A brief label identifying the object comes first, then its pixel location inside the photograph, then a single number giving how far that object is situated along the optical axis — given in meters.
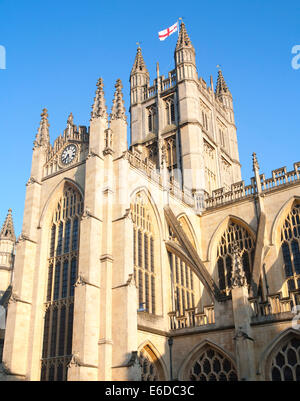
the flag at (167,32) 42.47
